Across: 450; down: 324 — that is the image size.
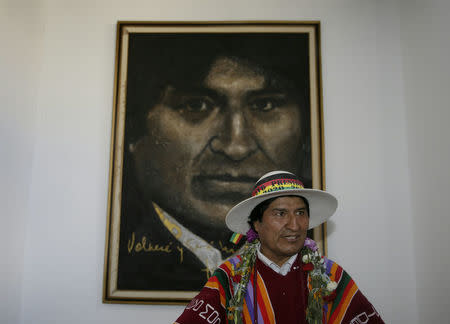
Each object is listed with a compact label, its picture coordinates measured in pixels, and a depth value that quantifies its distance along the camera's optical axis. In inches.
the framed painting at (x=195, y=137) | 90.5
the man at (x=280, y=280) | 63.1
